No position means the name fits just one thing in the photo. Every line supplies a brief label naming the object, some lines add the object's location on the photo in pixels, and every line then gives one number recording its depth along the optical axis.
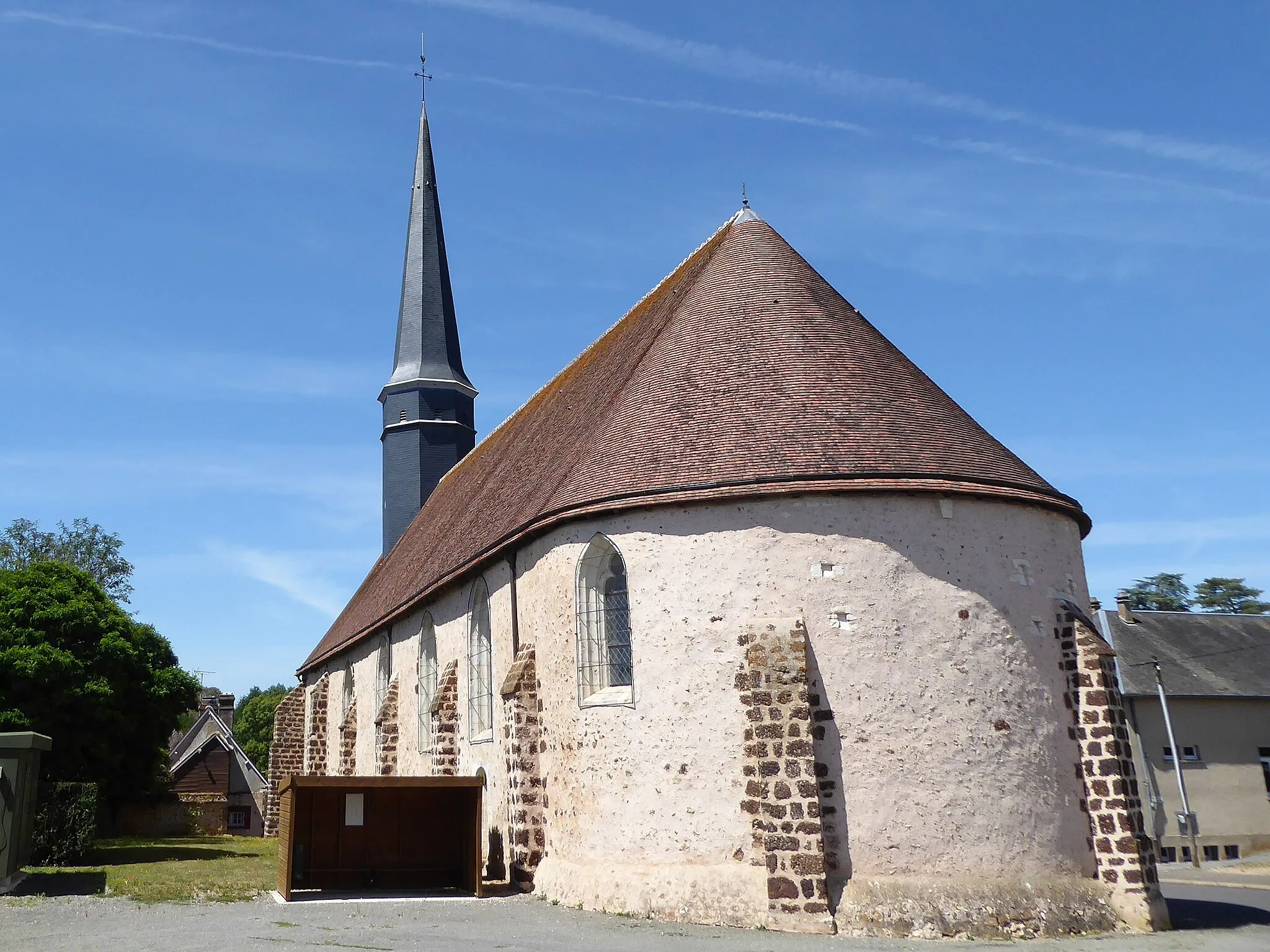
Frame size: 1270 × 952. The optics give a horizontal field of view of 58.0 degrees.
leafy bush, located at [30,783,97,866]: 19.36
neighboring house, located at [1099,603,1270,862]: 27.27
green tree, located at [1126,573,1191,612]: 65.56
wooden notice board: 15.59
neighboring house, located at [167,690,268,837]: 43.62
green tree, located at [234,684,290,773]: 65.38
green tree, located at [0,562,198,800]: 25.20
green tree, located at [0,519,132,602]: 45.72
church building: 12.77
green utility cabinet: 15.40
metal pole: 27.00
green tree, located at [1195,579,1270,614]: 62.69
